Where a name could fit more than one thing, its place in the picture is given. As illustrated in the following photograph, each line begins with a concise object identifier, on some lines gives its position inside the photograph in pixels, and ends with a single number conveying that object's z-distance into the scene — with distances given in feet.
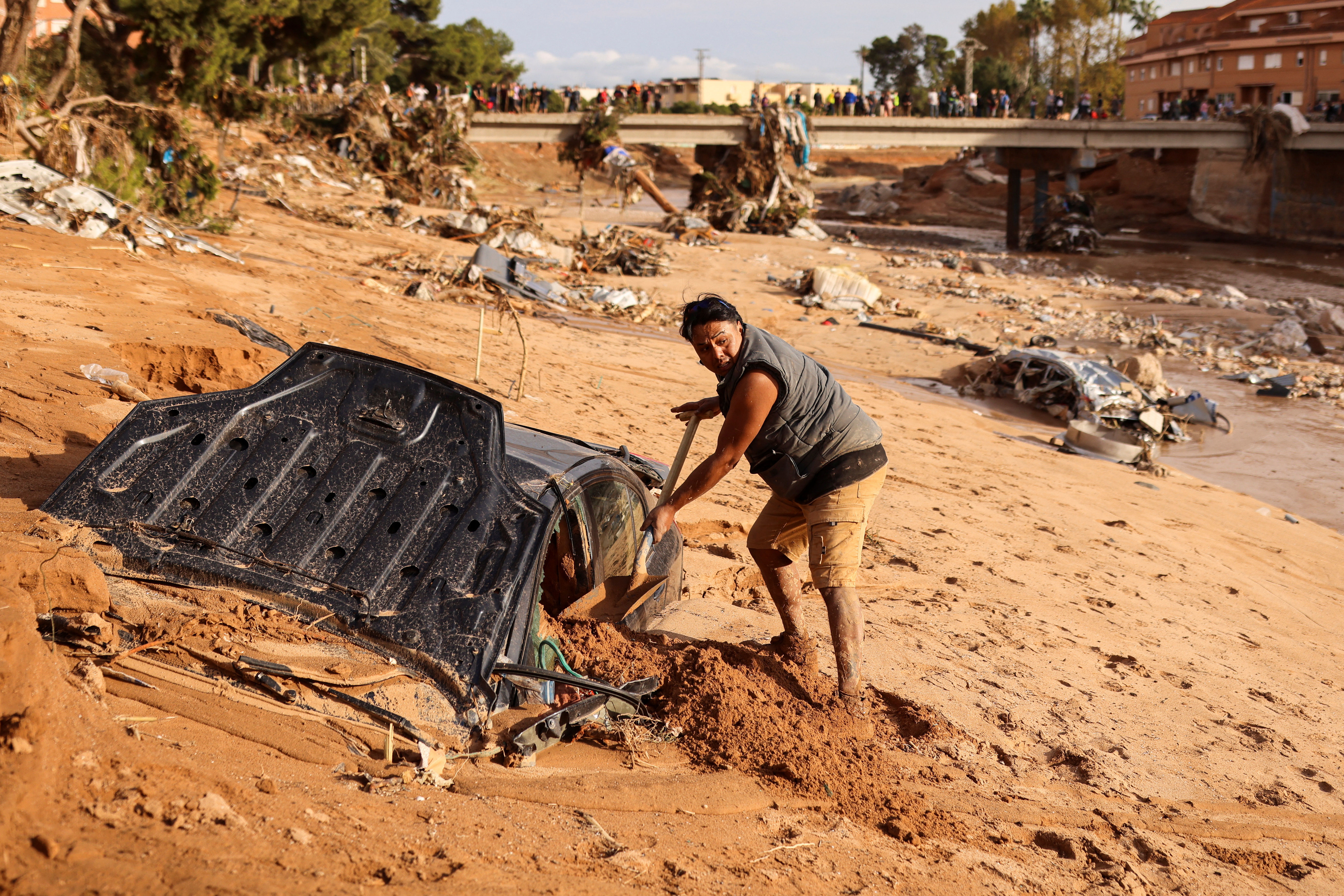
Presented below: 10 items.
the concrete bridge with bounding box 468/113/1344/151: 116.37
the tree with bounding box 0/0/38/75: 48.57
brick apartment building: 155.63
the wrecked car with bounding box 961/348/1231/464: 42.80
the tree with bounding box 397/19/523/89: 175.42
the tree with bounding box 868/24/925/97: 286.66
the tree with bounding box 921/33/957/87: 262.47
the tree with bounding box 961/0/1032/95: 270.67
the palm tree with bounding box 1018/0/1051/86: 250.37
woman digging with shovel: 12.76
